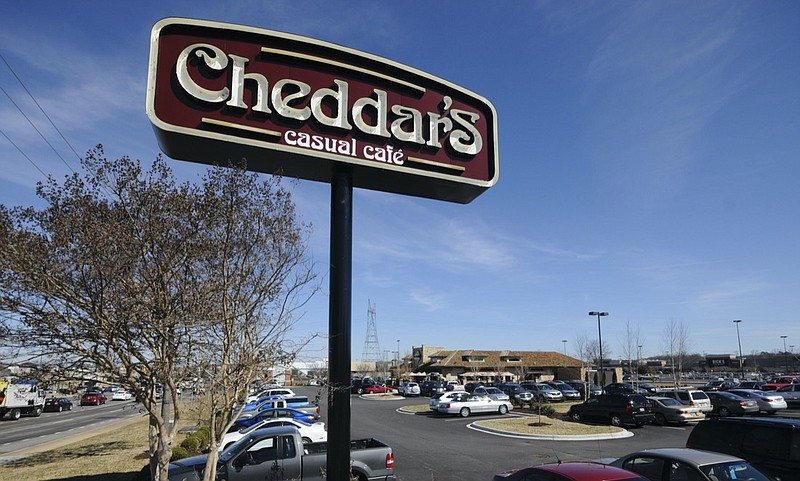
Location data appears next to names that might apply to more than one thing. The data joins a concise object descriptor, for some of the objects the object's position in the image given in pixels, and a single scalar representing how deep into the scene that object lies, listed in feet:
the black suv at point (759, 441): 30.45
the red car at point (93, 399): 163.48
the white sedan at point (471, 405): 103.30
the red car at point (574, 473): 22.06
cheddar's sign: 19.15
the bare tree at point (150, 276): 20.04
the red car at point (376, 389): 197.47
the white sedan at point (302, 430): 54.29
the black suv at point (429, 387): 173.02
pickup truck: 36.78
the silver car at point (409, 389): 174.70
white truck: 111.14
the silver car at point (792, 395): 113.60
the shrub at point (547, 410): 95.69
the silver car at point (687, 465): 24.34
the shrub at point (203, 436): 53.91
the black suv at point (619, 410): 80.28
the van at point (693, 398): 86.63
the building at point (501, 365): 250.57
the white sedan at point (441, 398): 105.50
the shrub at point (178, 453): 44.56
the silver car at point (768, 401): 96.13
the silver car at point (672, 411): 82.74
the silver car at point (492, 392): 107.76
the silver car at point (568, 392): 147.64
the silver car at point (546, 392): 138.00
